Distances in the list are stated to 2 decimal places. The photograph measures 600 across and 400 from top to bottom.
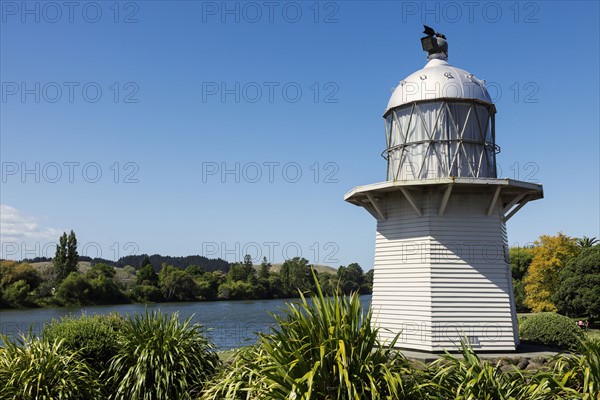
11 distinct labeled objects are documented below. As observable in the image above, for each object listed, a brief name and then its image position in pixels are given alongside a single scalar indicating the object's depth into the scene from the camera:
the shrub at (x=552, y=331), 14.47
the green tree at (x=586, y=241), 46.03
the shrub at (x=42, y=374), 8.27
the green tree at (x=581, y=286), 32.74
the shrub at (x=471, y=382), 6.81
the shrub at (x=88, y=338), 10.17
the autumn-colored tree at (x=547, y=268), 39.47
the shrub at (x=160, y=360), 9.18
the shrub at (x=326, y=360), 6.29
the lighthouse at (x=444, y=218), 12.65
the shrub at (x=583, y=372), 6.96
